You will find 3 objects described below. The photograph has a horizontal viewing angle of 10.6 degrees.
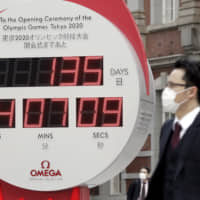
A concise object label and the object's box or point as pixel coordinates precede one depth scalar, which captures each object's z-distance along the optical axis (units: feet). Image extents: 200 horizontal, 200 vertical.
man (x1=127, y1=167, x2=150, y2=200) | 75.00
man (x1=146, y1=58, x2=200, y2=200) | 25.36
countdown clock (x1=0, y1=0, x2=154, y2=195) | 39.58
